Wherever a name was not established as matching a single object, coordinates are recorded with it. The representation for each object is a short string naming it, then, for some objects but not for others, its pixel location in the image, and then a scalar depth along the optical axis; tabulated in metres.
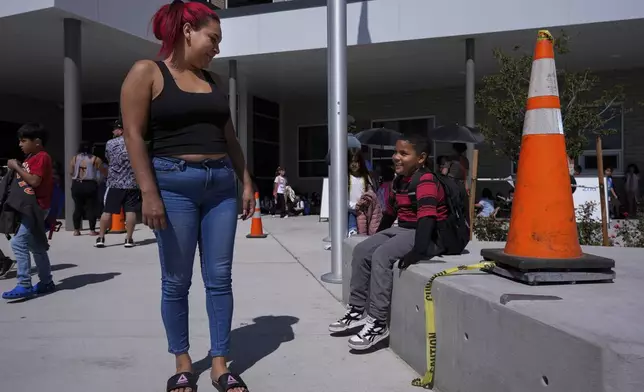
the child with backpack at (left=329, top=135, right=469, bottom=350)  3.46
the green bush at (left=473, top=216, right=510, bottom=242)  7.41
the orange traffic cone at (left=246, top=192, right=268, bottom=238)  9.98
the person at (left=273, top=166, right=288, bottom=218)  15.95
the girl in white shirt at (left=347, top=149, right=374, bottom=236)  7.45
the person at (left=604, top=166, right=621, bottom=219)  13.93
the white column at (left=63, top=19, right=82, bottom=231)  11.12
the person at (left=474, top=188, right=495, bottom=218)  12.21
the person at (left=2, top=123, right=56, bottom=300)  4.93
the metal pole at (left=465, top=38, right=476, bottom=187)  12.55
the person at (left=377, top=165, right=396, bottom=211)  4.23
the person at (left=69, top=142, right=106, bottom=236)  9.79
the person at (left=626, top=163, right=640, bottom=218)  15.12
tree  9.62
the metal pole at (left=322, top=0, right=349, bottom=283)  5.54
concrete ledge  1.75
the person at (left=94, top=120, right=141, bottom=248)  8.24
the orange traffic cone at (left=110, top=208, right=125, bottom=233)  10.48
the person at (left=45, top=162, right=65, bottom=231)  5.38
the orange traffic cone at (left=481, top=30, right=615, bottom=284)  2.76
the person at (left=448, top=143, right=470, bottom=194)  8.70
